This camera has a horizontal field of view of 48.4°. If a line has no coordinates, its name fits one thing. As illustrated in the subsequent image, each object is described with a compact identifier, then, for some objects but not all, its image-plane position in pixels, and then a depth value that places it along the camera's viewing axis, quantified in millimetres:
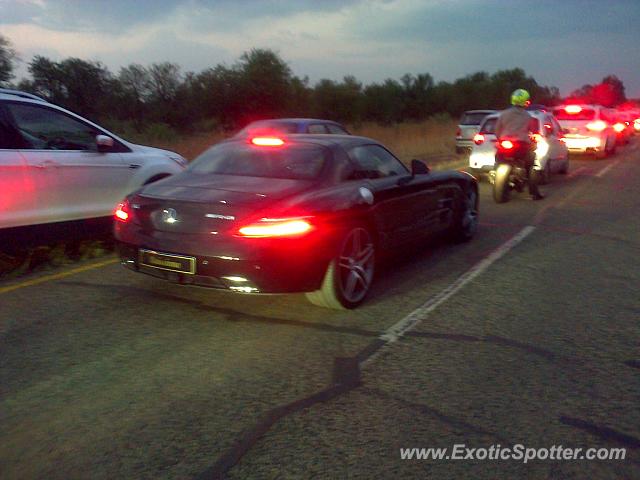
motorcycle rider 12023
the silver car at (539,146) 14742
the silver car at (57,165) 6664
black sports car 5031
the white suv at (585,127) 22016
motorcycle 12141
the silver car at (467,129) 22297
